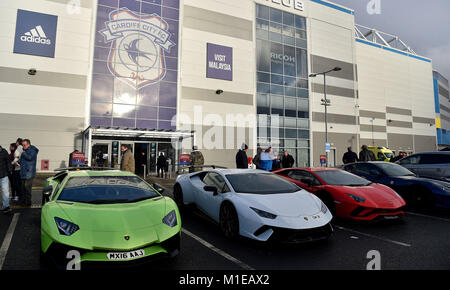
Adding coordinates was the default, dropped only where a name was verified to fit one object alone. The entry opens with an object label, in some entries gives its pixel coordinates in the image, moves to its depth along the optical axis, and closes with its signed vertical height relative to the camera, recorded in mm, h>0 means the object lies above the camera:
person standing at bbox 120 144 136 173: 8367 -126
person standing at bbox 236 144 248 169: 10375 +2
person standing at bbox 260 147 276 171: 11180 -30
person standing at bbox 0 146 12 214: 5992 -474
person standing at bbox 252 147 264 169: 11515 +9
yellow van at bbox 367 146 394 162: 22711 +692
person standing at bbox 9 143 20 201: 7320 -715
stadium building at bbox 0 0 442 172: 16203 +6302
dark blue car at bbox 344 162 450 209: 6523 -599
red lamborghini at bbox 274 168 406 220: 5248 -744
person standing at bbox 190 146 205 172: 11014 +19
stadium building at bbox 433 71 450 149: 42844 +9547
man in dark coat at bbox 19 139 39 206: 6602 -270
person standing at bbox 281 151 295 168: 14650 -81
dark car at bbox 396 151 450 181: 8000 -96
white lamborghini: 3824 -805
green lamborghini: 2809 -820
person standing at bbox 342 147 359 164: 12820 +164
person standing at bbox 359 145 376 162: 12398 +264
